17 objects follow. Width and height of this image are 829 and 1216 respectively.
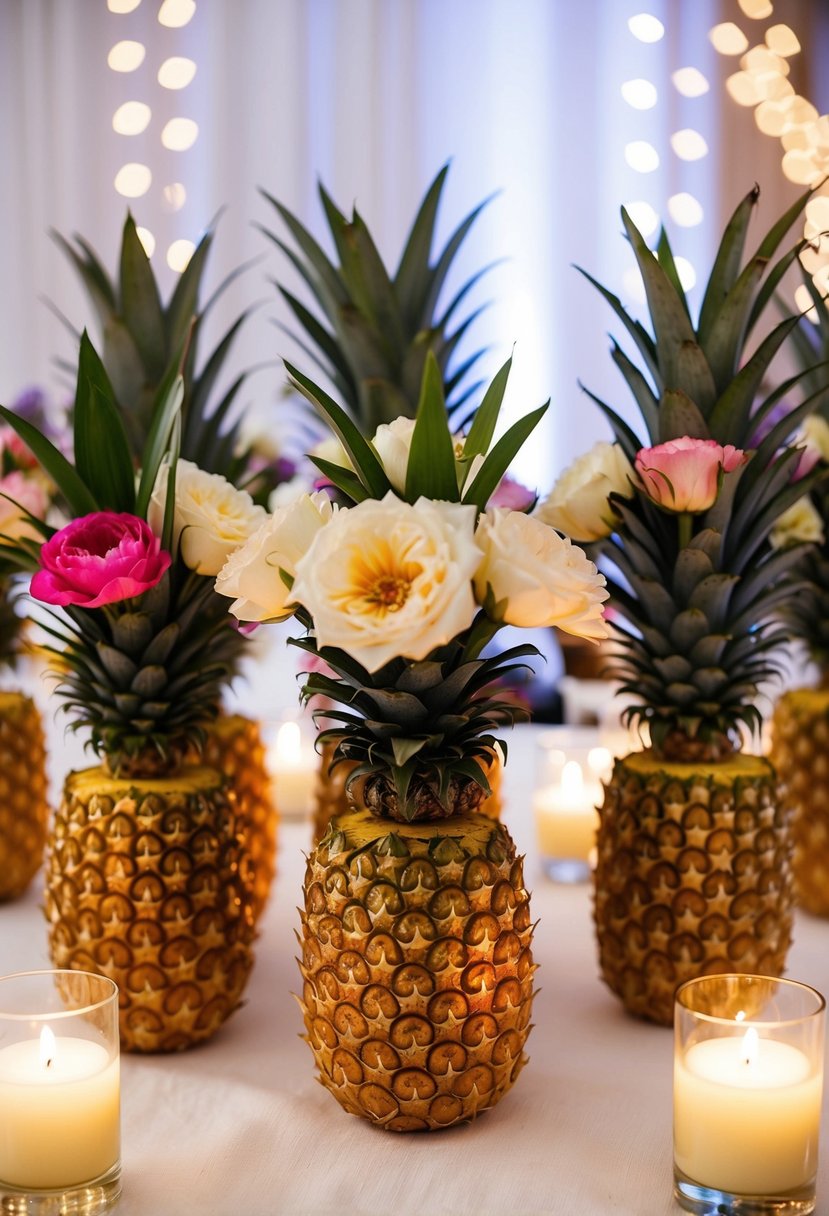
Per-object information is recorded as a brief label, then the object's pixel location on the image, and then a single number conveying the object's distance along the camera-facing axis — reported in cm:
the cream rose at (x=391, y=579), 73
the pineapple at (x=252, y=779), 130
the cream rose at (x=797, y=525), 126
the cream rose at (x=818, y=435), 135
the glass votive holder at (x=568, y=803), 145
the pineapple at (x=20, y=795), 136
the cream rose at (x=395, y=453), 84
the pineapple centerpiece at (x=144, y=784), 99
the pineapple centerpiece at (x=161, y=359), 117
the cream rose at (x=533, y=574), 78
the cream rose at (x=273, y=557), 83
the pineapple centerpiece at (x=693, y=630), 103
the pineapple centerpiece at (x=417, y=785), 78
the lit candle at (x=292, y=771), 166
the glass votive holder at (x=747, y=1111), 76
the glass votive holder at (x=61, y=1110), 76
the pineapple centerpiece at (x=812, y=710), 132
